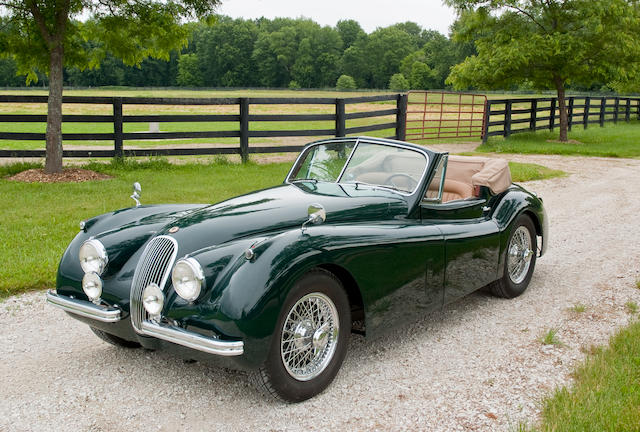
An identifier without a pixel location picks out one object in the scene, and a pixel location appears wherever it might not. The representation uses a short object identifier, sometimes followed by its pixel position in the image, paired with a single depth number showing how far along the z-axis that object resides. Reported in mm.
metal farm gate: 24719
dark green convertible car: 3488
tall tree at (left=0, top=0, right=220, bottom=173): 11812
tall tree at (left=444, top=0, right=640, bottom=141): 19750
